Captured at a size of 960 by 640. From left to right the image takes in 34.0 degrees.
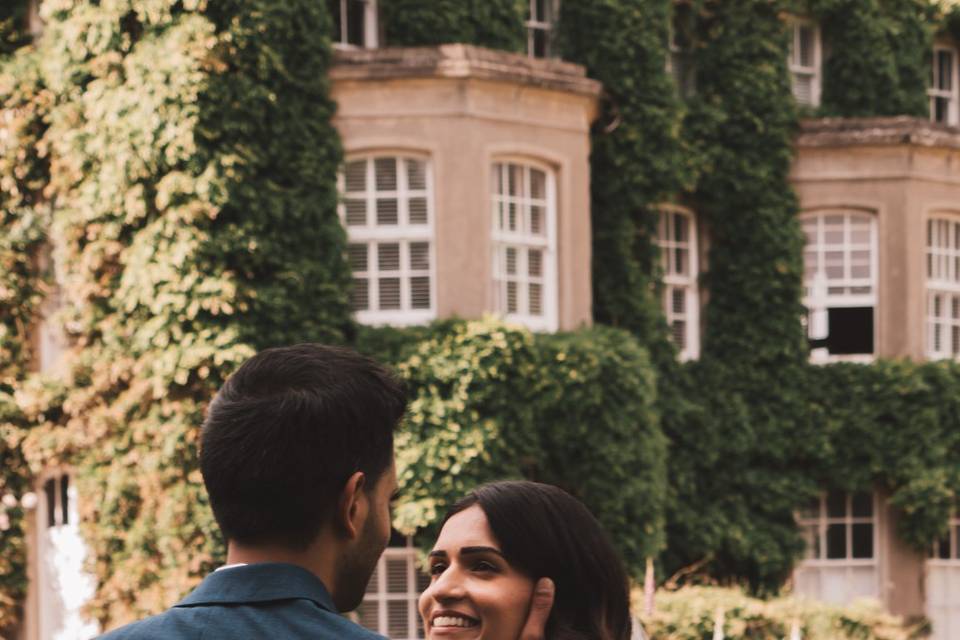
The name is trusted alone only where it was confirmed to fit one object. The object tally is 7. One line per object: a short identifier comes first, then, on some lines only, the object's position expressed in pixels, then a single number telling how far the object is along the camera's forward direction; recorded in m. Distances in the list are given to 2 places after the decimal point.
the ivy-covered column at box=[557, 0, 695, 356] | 19.12
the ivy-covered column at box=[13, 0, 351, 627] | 15.66
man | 2.60
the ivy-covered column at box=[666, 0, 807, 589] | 20.83
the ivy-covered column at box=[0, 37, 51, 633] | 16.88
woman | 4.02
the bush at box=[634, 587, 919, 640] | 15.79
